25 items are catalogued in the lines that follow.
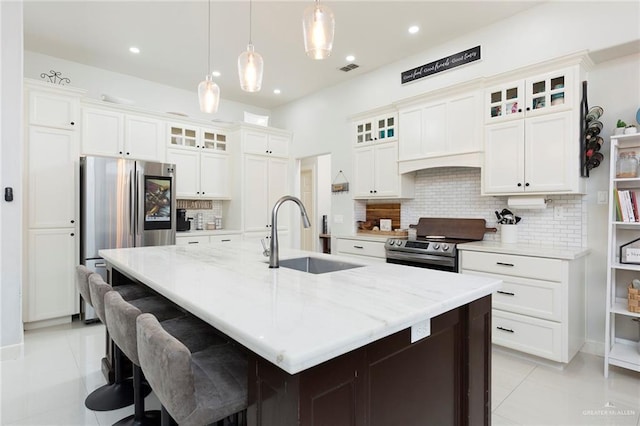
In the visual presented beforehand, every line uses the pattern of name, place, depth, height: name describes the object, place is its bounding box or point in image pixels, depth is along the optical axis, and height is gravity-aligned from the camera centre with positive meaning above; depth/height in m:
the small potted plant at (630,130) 2.56 +0.62
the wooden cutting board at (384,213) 4.50 -0.03
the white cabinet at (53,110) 3.47 +1.07
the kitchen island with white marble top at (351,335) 0.87 -0.35
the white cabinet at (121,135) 3.95 +0.94
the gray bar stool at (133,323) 1.38 -0.58
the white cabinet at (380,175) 4.17 +0.46
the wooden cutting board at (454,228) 3.61 -0.19
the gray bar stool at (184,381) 1.00 -0.58
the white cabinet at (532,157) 2.80 +0.48
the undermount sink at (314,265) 2.15 -0.36
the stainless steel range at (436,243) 3.32 -0.34
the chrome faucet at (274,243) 1.88 -0.18
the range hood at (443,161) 3.41 +0.54
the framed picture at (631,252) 2.54 -0.32
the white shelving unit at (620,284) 2.51 -0.60
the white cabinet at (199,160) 4.76 +0.74
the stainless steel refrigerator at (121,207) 3.64 +0.04
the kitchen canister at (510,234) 3.30 -0.23
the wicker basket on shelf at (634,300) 2.47 -0.66
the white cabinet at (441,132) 3.42 +0.86
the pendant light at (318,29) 1.93 +1.06
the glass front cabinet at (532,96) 2.82 +1.03
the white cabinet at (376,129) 4.22 +1.08
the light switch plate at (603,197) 2.87 +0.12
